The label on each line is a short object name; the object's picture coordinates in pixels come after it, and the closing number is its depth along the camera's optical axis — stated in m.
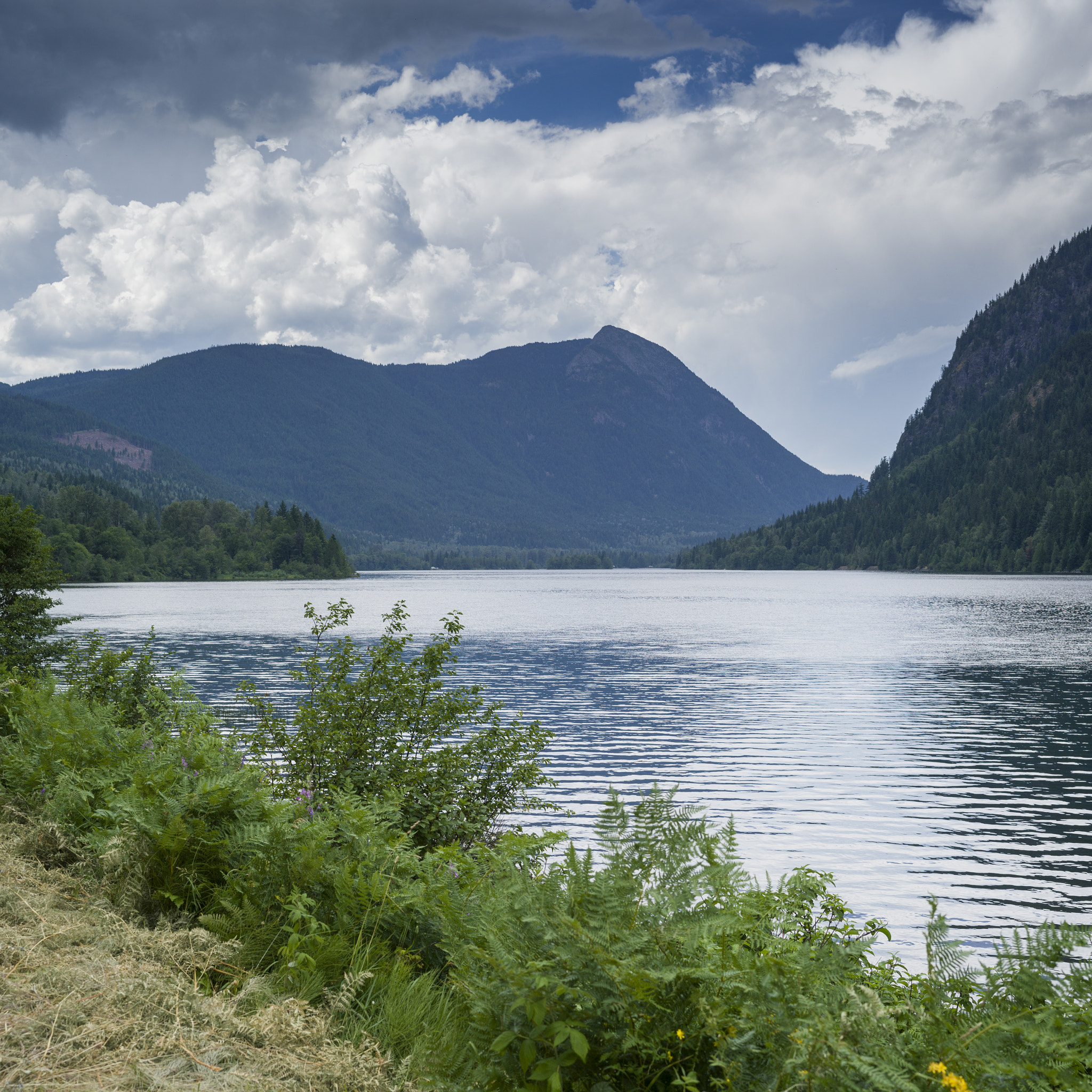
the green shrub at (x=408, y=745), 11.81
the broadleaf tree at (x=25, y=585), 25.83
